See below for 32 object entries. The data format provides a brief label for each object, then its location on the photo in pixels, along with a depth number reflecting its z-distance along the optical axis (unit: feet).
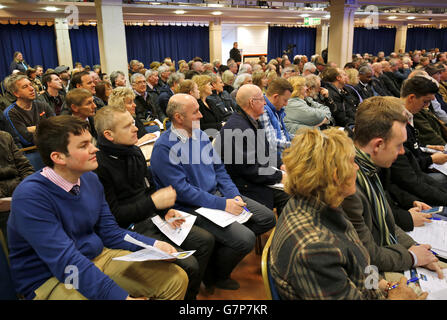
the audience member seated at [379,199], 4.91
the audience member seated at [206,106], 14.75
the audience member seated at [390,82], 22.98
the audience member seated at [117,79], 18.04
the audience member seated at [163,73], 22.90
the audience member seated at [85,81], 14.11
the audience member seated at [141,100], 16.57
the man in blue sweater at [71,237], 4.59
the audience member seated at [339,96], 15.01
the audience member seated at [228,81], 20.38
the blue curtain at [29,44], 37.73
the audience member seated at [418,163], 7.50
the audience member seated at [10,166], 8.19
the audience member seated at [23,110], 10.98
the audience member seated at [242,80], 18.58
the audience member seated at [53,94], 16.33
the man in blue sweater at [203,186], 7.16
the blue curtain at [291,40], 56.90
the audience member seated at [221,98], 16.51
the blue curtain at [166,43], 46.14
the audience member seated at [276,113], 10.16
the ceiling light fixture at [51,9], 31.61
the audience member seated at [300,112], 12.53
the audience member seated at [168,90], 17.10
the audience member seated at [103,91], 14.88
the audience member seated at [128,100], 11.68
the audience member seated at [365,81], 18.43
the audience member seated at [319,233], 3.49
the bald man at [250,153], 8.73
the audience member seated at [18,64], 31.40
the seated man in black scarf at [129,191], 6.54
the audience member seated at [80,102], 10.03
